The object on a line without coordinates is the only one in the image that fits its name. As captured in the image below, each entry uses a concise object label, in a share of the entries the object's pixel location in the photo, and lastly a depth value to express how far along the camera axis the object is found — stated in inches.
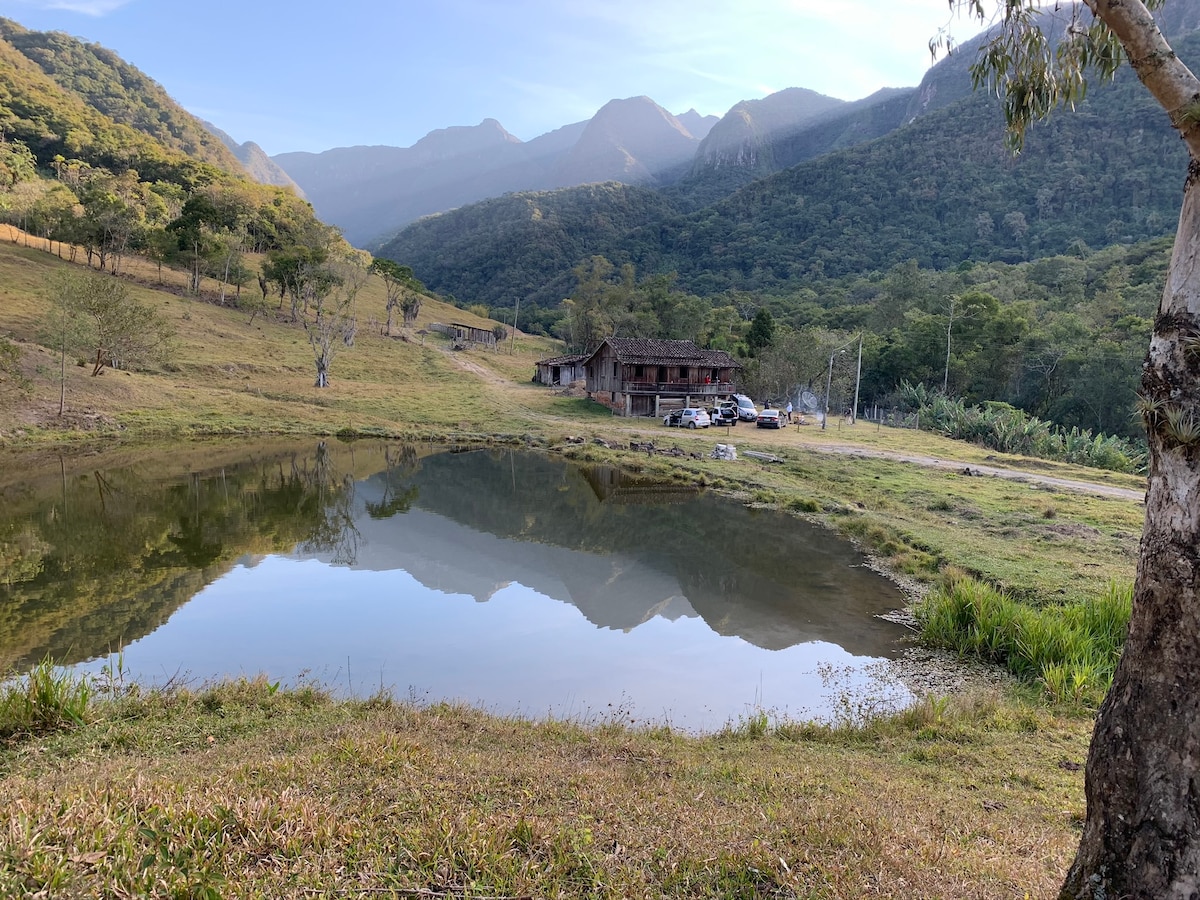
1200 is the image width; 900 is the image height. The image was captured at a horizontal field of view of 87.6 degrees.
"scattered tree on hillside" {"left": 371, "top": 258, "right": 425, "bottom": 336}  2874.0
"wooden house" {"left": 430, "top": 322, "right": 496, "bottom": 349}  2905.0
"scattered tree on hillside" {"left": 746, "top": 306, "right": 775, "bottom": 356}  2331.4
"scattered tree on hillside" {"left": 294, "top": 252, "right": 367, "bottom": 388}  1884.8
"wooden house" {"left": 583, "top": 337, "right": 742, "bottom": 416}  1845.5
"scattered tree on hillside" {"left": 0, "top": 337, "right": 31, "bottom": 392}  1132.5
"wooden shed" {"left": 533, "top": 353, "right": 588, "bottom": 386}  2234.3
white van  1813.5
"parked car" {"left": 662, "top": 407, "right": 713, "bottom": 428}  1656.0
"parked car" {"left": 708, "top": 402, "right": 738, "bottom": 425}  1710.1
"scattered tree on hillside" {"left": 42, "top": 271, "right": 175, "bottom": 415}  1294.3
